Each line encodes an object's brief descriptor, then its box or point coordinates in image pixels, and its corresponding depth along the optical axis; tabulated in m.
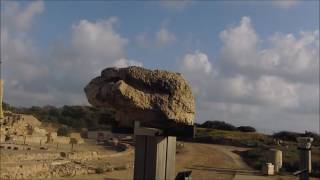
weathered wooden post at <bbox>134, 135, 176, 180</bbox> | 3.85
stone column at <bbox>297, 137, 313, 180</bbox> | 6.59
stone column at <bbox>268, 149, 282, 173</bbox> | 18.89
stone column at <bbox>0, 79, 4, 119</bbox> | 23.45
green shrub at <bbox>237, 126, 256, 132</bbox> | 53.27
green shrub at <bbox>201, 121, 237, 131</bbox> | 53.66
